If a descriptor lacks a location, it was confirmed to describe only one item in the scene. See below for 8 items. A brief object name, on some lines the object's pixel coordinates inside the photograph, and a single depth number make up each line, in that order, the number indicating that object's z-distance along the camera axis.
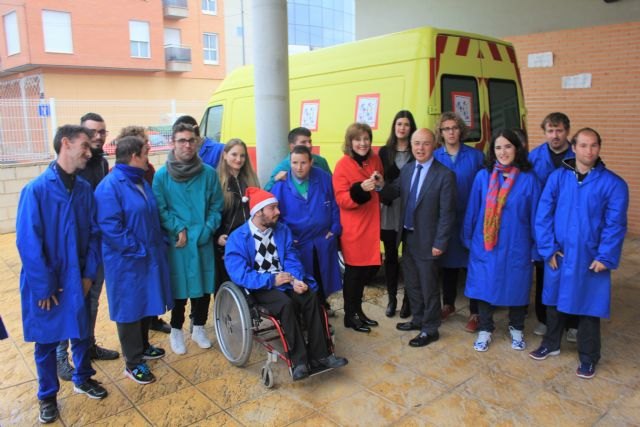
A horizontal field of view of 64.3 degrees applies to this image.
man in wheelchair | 3.33
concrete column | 4.50
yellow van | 4.68
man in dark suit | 3.84
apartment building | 20.44
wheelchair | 3.35
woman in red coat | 4.02
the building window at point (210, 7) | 26.42
